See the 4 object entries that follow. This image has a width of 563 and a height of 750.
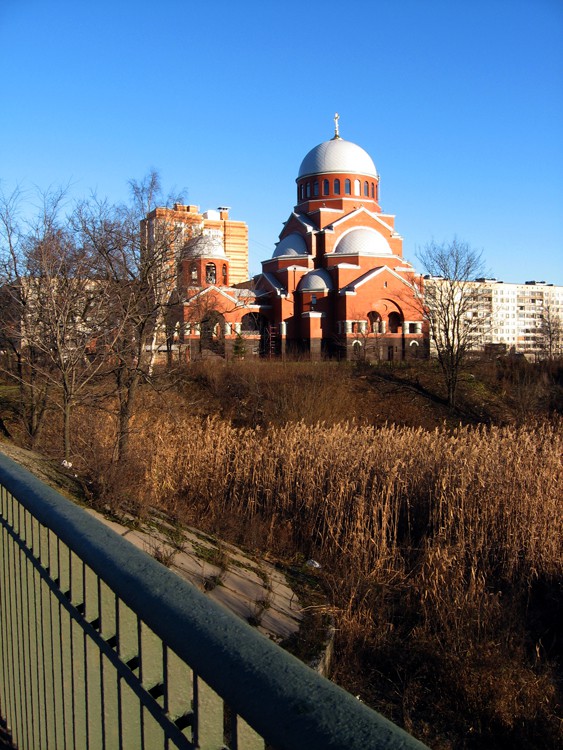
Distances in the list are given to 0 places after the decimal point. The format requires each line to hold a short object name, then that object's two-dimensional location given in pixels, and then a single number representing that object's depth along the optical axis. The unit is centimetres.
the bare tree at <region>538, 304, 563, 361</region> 4990
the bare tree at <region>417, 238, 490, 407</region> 2567
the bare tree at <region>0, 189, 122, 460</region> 1193
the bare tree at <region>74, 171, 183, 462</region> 1448
